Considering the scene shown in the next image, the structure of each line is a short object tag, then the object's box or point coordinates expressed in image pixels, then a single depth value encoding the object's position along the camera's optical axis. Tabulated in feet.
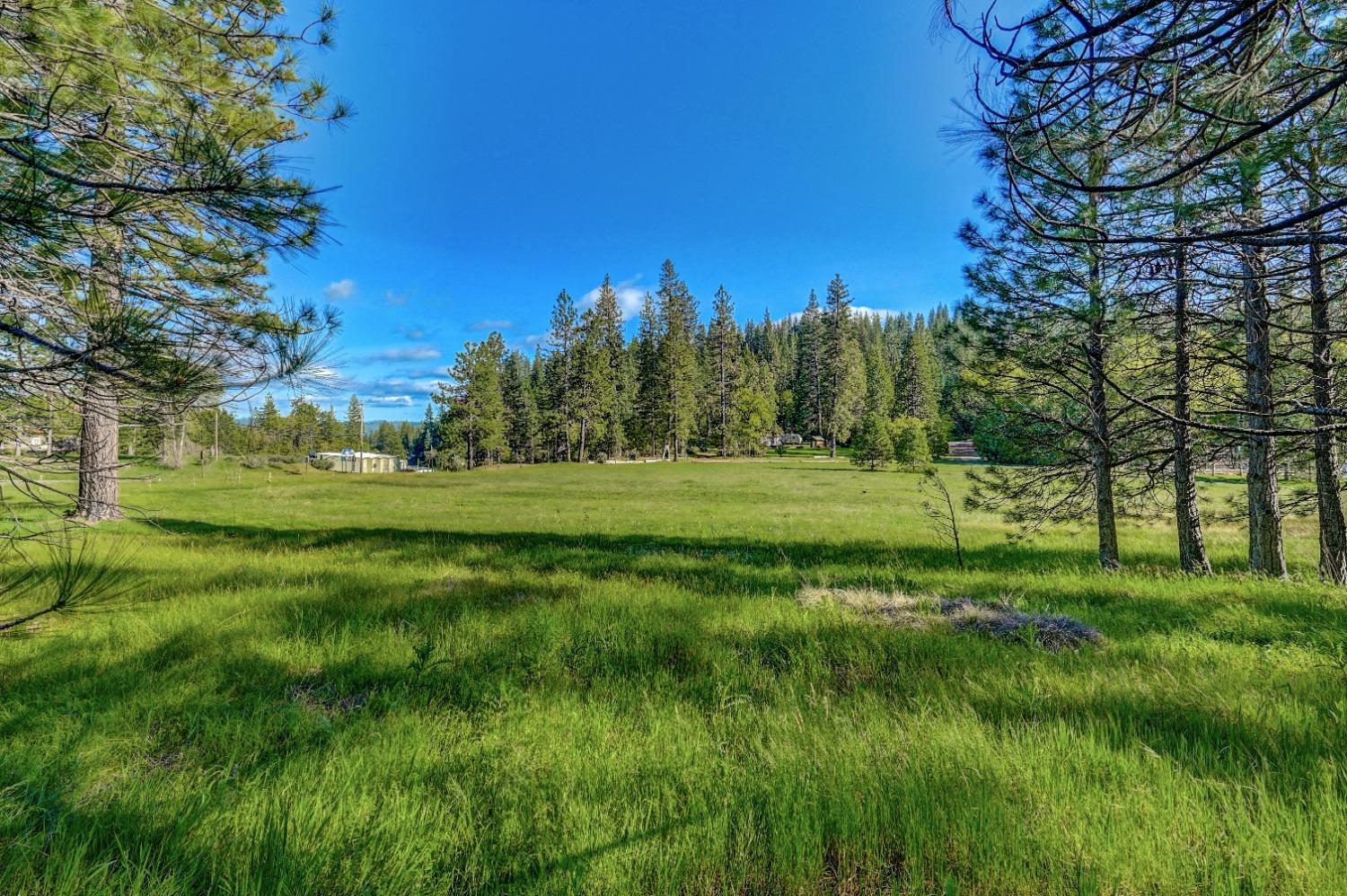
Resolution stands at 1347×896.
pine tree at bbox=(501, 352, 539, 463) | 185.68
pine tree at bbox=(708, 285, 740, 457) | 176.45
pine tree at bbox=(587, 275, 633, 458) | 159.84
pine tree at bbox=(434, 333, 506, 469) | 155.43
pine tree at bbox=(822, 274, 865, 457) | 181.27
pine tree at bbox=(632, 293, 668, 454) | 162.91
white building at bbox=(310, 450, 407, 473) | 231.30
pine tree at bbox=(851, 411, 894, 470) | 139.13
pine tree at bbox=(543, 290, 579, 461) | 156.87
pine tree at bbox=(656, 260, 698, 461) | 156.97
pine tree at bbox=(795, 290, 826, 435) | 200.85
